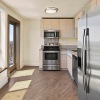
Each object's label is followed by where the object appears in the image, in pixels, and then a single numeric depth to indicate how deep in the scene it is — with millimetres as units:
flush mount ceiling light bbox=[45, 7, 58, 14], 3273
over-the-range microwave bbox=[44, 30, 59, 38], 4560
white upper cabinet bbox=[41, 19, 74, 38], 4609
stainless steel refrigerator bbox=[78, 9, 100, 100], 1170
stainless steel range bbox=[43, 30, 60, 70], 4413
